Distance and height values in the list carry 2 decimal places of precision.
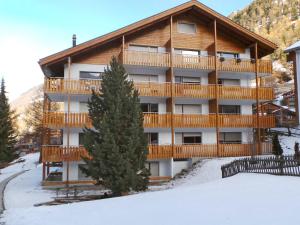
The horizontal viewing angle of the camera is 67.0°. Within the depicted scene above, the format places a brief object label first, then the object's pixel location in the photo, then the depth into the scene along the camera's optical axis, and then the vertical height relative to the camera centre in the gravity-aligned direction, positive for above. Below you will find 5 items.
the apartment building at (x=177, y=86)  16.35 +3.37
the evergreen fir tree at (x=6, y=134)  30.41 -0.46
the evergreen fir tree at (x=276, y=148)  16.15 -1.35
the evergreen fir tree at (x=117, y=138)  11.56 -0.41
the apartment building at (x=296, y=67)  20.73 +5.68
